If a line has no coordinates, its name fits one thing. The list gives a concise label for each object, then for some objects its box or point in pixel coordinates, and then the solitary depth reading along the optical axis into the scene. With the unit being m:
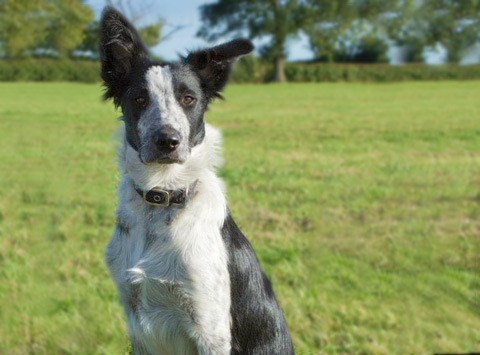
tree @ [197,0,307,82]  16.02
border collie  3.09
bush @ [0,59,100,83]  25.68
